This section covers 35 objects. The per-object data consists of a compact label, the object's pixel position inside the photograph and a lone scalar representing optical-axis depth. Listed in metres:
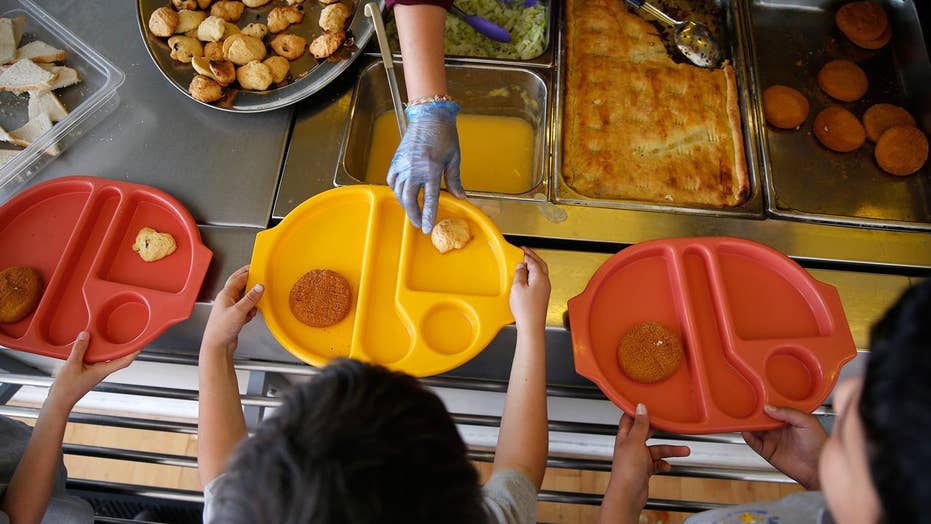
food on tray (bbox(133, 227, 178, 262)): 1.39
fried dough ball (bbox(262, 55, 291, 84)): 1.62
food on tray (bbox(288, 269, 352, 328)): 1.31
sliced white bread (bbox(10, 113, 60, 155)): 1.58
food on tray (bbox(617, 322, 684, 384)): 1.26
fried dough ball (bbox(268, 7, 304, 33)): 1.70
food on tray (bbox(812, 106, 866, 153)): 1.65
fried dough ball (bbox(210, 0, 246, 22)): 1.71
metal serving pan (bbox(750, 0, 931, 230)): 1.57
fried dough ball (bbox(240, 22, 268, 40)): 1.67
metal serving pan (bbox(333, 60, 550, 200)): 1.69
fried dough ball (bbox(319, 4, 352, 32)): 1.66
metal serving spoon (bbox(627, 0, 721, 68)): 1.78
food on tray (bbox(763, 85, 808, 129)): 1.68
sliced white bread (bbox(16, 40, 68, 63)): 1.69
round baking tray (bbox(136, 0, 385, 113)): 1.58
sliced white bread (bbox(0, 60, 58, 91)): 1.63
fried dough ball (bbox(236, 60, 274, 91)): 1.58
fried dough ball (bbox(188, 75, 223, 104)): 1.56
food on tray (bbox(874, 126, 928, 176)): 1.60
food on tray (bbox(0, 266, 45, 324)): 1.30
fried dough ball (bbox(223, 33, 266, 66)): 1.60
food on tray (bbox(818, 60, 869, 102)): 1.74
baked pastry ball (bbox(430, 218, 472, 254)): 1.38
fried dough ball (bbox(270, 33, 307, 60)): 1.65
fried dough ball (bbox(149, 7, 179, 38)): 1.62
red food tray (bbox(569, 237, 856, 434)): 1.23
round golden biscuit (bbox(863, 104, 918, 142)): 1.67
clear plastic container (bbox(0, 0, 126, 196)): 1.54
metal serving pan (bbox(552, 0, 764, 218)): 1.52
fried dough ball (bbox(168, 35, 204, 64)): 1.61
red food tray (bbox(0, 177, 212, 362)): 1.30
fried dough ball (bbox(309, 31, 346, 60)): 1.62
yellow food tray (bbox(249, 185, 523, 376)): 1.29
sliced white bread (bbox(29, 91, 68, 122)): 1.62
